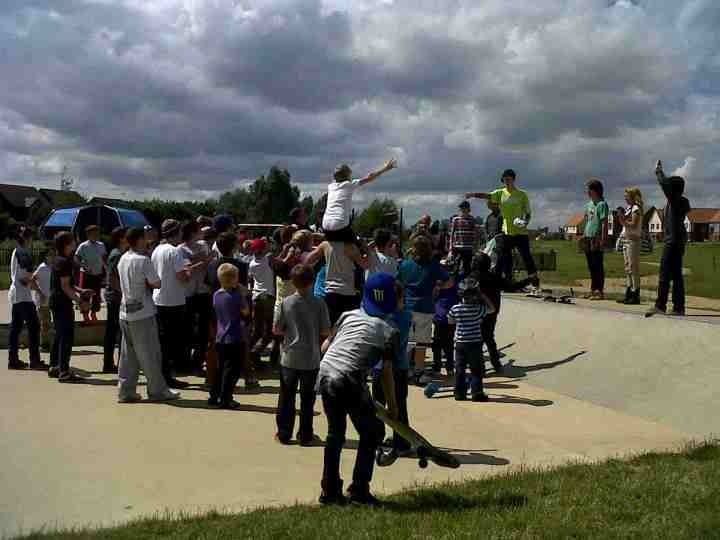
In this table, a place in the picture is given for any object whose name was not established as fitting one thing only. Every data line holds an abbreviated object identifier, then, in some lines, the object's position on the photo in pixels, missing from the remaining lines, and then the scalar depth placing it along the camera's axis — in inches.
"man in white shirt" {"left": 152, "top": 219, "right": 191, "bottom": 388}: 314.7
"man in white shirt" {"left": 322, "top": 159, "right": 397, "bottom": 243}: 290.0
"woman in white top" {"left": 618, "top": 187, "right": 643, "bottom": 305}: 407.5
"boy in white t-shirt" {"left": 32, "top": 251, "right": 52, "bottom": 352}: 381.7
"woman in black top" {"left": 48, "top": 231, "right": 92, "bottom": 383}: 314.0
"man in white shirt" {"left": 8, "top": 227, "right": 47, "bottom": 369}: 357.7
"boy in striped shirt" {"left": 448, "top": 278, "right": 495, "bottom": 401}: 306.0
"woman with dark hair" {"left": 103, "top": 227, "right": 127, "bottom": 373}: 327.9
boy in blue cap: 175.2
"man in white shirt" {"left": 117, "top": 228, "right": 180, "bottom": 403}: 289.1
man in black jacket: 337.1
